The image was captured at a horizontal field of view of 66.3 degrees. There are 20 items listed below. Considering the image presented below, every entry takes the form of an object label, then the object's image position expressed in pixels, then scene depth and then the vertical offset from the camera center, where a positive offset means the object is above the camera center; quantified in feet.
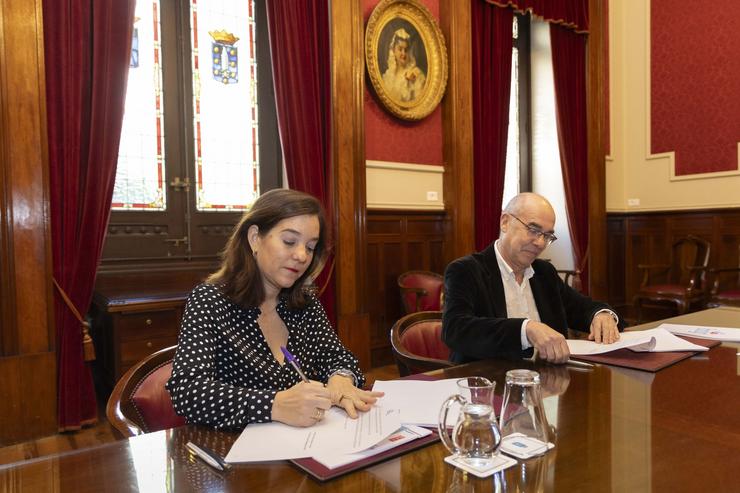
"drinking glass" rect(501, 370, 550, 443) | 3.34 -1.15
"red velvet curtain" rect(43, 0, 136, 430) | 10.80 +1.62
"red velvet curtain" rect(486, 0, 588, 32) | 18.66 +7.14
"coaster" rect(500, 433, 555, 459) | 3.29 -1.36
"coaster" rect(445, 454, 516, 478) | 3.05 -1.36
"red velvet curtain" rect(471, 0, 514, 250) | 17.93 +3.55
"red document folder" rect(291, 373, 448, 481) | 3.08 -1.37
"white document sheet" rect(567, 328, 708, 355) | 5.99 -1.42
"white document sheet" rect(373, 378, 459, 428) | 3.95 -1.38
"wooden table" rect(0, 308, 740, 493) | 2.97 -1.40
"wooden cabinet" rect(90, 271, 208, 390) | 11.04 -1.90
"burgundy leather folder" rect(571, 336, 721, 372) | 5.42 -1.44
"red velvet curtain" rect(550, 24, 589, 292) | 20.49 +3.33
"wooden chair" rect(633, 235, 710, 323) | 17.69 -2.30
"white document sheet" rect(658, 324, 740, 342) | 6.66 -1.46
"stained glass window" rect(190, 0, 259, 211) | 13.99 +3.07
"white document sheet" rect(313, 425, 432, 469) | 3.22 -1.36
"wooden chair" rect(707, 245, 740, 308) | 15.93 -2.36
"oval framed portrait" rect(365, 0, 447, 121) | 15.79 +4.73
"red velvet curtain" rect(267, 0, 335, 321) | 13.78 +3.26
